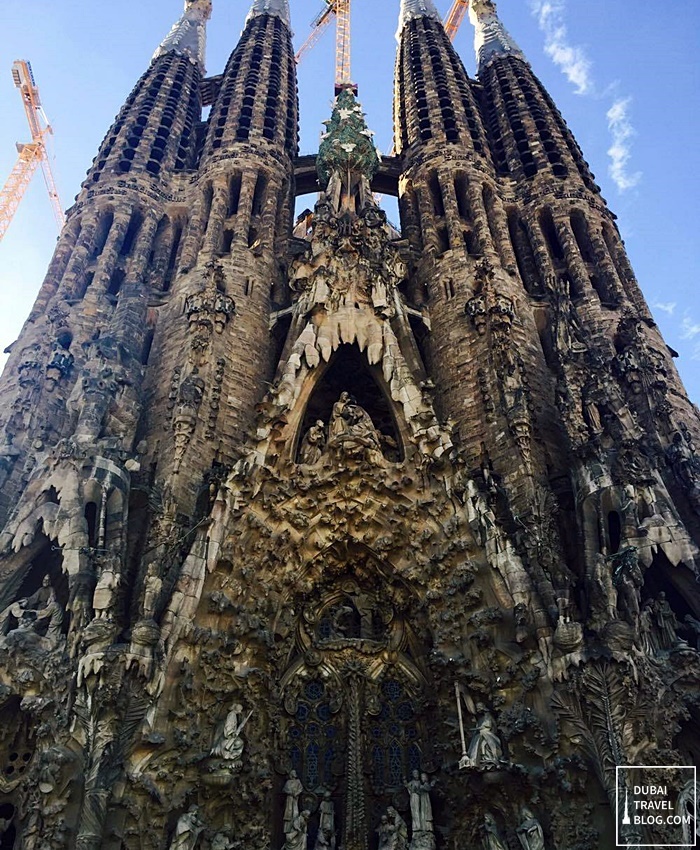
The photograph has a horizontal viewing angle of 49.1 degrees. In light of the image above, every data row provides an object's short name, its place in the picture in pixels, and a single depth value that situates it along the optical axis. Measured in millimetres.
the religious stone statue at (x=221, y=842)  10055
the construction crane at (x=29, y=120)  41219
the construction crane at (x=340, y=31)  45125
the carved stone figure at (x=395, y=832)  10625
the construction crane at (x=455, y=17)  46031
